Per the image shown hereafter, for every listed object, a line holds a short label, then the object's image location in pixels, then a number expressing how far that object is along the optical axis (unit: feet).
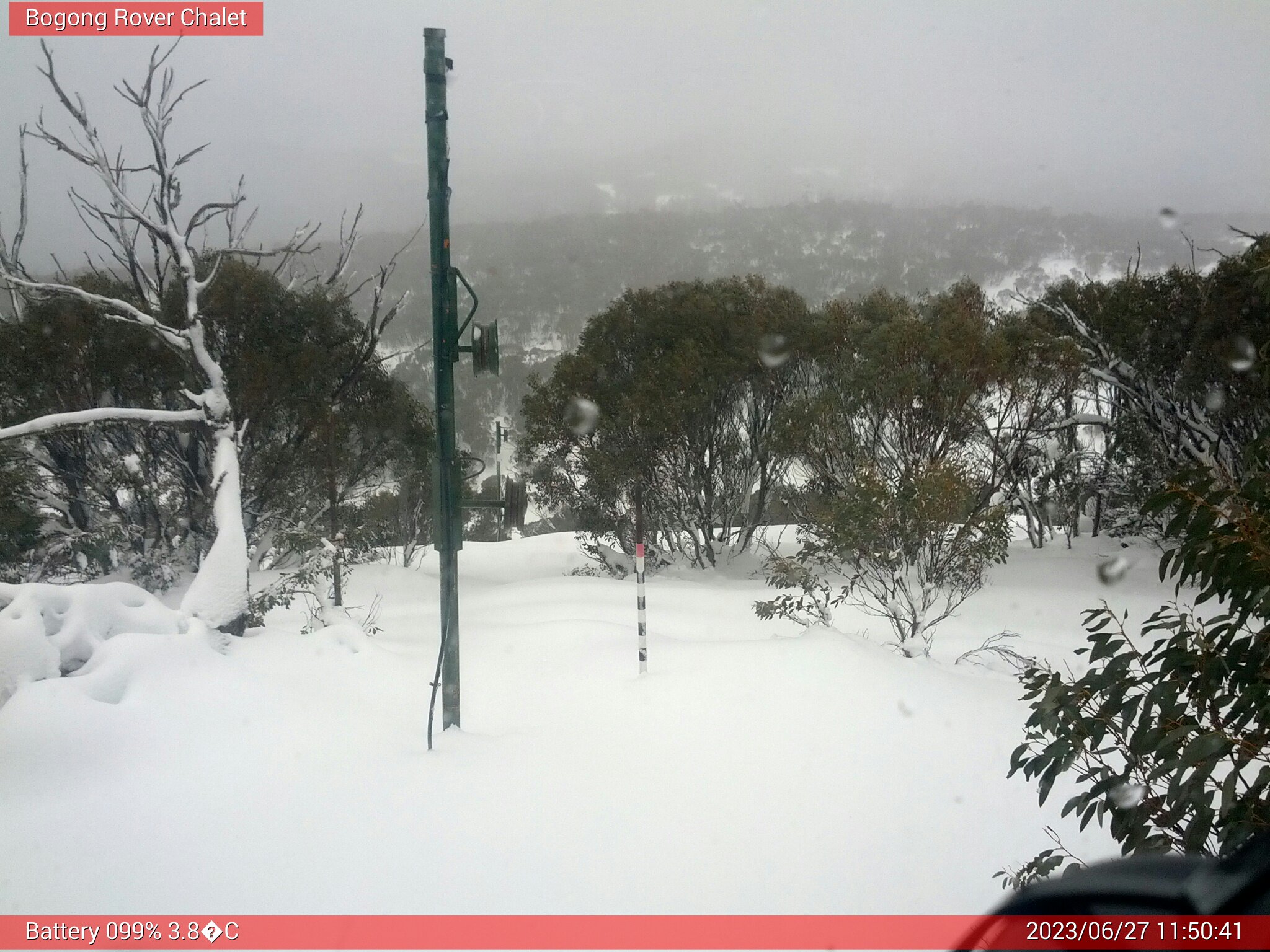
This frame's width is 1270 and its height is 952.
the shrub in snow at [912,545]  24.49
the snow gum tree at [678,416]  49.24
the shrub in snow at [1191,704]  4.89
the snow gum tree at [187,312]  15.39
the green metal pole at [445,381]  12.77
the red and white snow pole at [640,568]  17.71
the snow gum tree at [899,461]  24.68
